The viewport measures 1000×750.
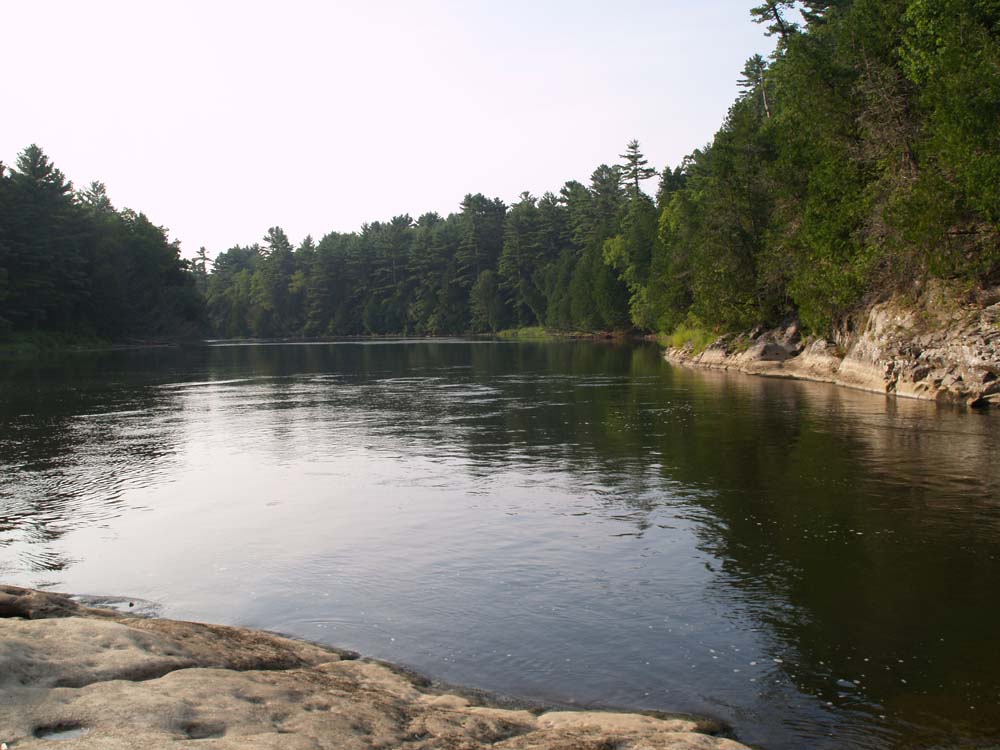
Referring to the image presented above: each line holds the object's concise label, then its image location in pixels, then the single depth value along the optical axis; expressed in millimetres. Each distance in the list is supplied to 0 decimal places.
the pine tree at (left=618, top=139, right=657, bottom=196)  137750
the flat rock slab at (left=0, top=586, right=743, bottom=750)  5855
